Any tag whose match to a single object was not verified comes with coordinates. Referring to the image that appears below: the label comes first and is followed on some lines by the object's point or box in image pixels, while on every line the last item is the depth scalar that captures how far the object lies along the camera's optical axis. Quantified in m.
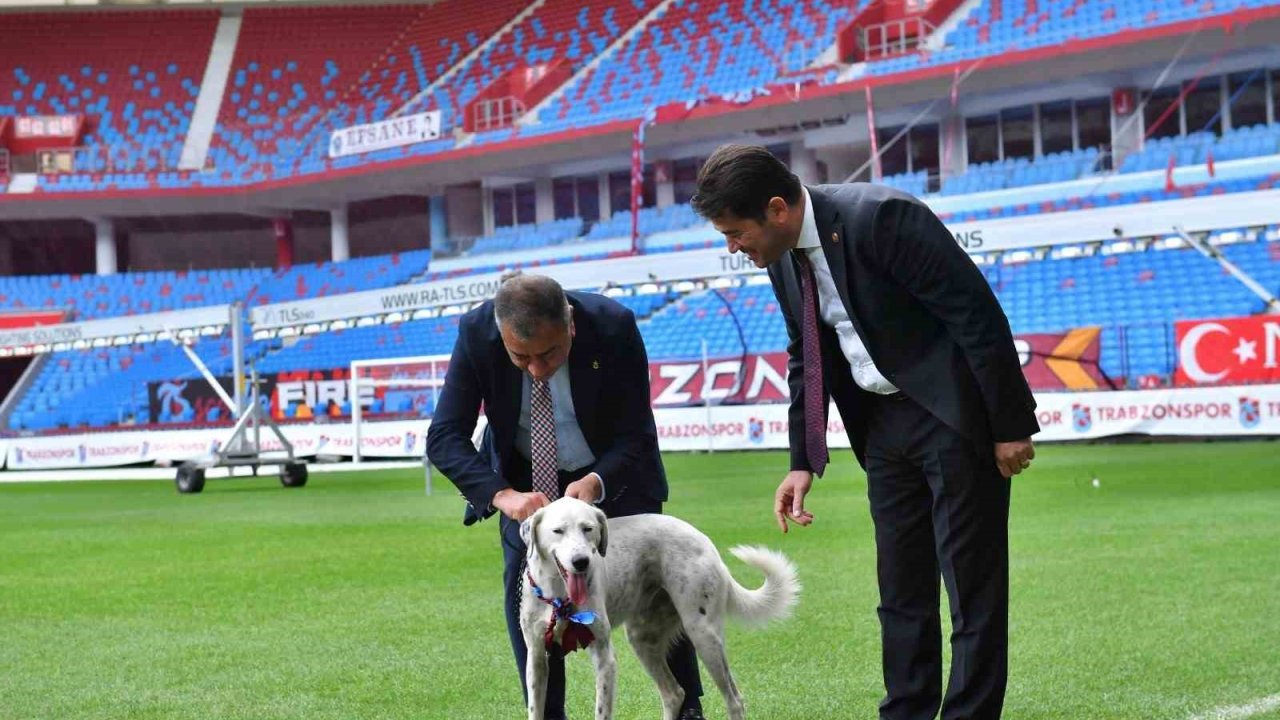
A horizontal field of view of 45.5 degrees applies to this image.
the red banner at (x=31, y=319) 46.44
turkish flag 22.77
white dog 4.54
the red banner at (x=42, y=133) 48.22
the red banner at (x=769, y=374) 25.20
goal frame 22.91
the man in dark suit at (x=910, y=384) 4.05
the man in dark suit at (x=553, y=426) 4.93
